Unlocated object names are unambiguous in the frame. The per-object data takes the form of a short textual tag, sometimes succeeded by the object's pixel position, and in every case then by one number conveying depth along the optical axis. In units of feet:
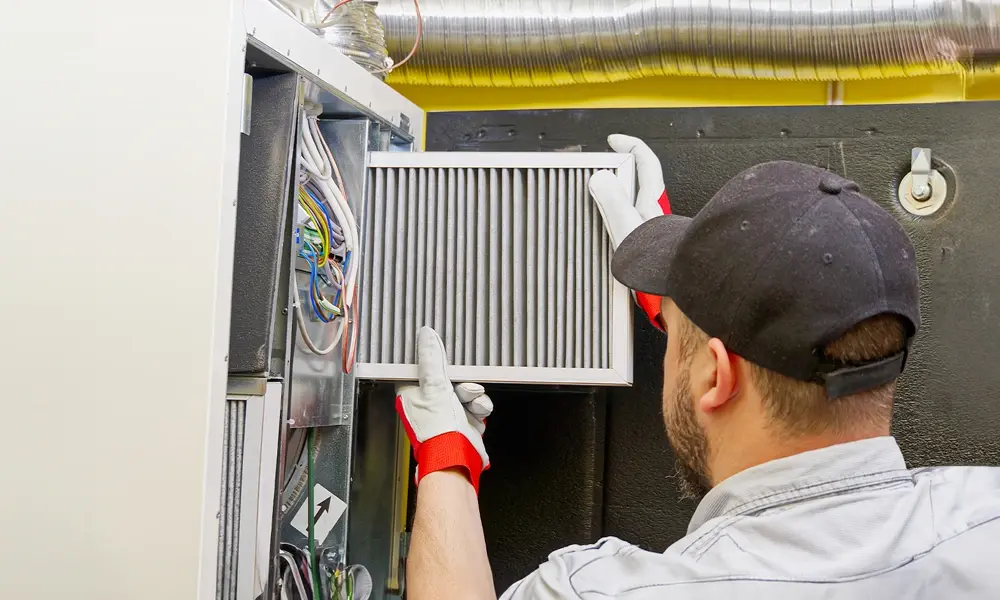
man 2.81
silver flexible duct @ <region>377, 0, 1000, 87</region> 5.41
